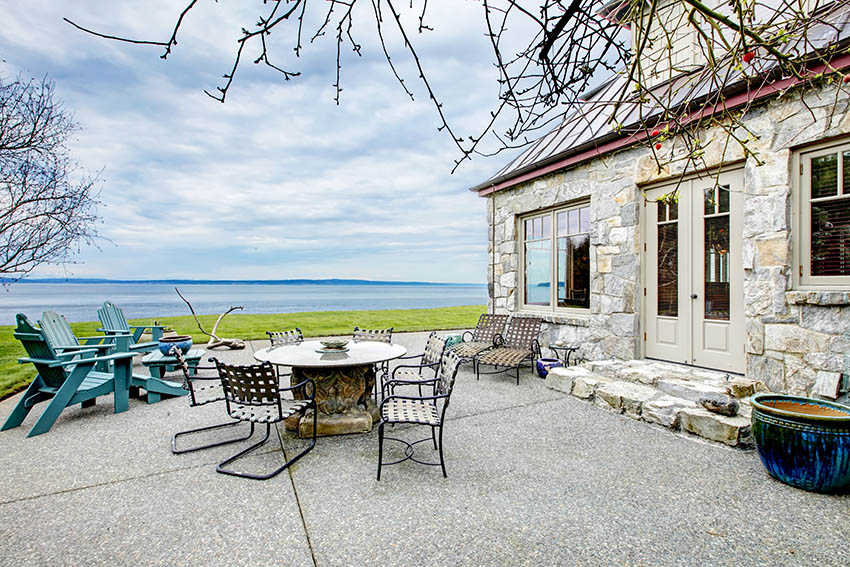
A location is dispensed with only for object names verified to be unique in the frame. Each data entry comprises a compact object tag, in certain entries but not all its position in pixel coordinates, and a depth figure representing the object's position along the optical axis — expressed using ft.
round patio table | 12.70
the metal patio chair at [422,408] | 10.38
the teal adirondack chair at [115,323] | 22.99
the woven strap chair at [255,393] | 10.56
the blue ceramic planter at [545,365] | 20.18
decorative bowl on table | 13.78
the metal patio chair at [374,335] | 18.32
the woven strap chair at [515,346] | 19.84
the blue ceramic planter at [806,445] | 8.66
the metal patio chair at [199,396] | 11.93
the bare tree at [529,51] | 4.47
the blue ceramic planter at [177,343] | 20.03
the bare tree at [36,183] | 23.12
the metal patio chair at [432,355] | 13.64
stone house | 12.92
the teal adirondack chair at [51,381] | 13.30
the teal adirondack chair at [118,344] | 16.25
